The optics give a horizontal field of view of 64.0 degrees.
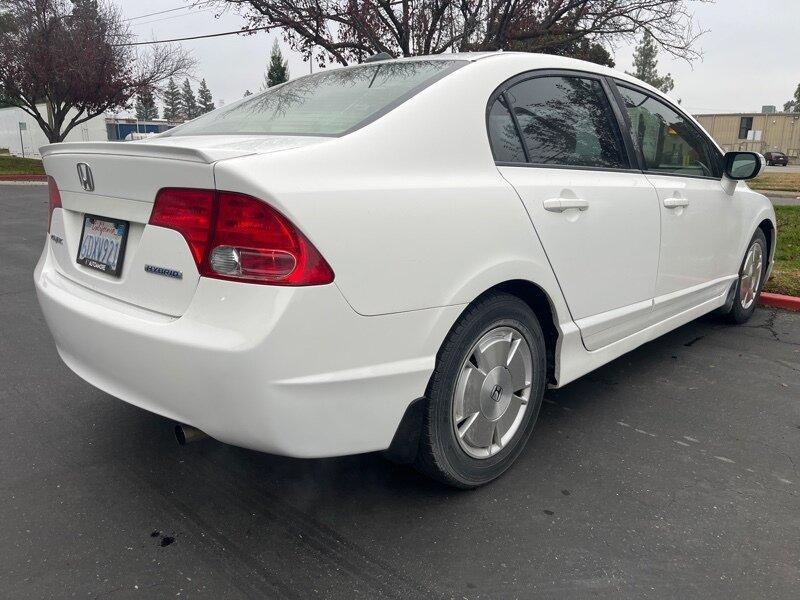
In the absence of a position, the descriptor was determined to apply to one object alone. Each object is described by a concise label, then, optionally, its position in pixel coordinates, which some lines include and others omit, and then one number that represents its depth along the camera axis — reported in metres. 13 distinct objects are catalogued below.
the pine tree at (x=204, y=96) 113.75
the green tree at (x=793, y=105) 77.94
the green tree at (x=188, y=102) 109.50
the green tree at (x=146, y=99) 27.90
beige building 57.16
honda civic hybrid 1.80
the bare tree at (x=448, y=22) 11.24
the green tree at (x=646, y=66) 74.88
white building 33.97
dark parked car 46.66
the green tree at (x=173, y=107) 106.15
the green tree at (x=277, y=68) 54.72
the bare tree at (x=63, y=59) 23.97
